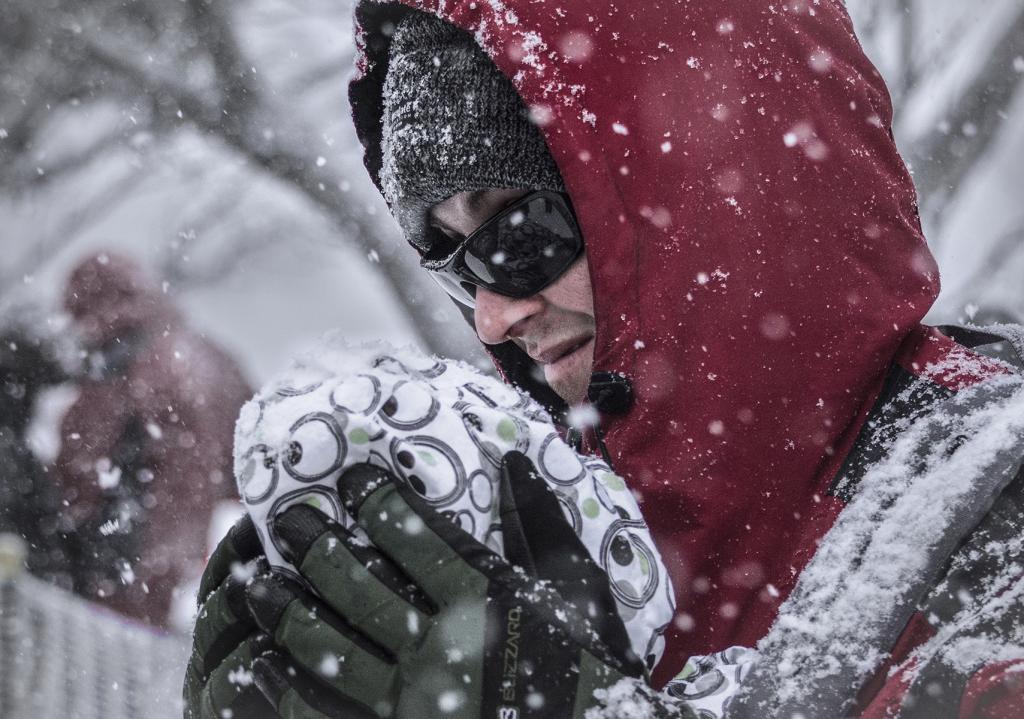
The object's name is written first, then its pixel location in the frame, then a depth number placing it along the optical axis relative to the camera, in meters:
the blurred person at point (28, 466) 4.32
